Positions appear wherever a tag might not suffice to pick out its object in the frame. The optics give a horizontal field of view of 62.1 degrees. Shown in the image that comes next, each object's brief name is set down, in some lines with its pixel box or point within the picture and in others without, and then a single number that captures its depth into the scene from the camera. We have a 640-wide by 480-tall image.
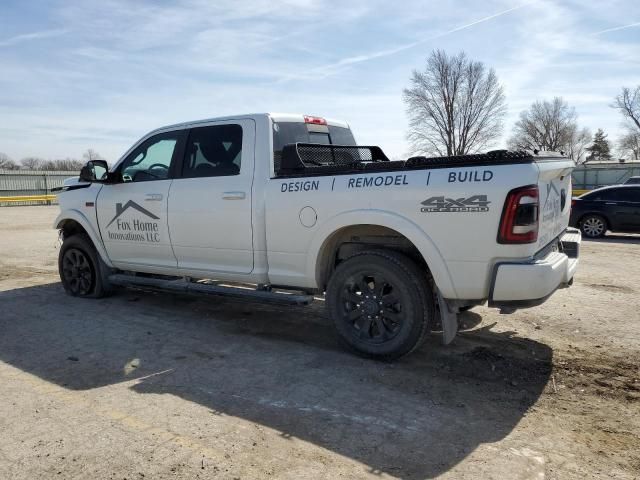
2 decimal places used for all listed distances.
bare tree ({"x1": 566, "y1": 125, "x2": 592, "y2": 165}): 71.31
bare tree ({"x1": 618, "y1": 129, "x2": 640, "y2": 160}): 67.50
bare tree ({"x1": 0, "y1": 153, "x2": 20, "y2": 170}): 61.61
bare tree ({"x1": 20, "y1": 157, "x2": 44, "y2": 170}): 69.25
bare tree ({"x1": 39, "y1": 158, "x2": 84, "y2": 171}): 64.19
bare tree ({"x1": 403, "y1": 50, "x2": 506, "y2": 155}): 56.19
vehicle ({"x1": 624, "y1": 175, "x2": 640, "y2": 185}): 23.58
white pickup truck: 3.81
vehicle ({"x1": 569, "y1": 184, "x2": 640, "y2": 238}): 13.07
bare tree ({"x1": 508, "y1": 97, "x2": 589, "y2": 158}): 70.19
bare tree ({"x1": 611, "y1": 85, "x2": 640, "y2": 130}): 64.26
